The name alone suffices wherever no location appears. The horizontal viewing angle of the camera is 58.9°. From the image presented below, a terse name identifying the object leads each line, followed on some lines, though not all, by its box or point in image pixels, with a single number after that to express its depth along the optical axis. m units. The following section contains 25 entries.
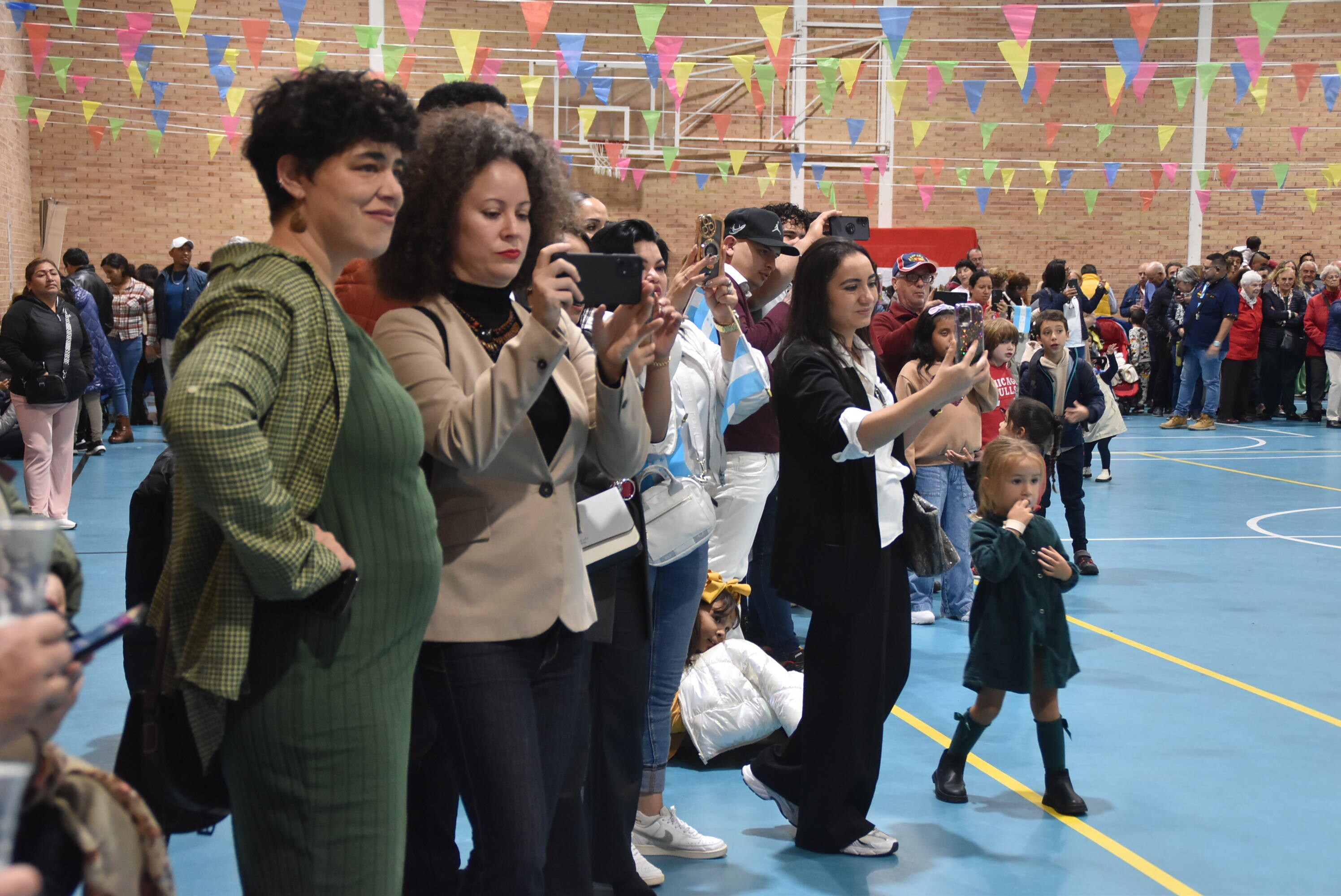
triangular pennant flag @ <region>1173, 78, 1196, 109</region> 12.24
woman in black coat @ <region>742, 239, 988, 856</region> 3.11
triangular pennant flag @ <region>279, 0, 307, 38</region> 9.80
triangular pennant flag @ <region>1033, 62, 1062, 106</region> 12.25
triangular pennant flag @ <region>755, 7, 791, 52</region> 10.28
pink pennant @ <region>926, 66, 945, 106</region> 12.63
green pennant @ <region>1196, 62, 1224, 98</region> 12.07
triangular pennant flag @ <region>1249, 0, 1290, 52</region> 9.30
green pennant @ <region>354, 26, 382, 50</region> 10.89
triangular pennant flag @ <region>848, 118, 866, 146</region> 15.17
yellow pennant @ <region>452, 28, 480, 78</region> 10.58
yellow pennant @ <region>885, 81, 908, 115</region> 13.12
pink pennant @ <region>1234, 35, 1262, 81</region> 11.65
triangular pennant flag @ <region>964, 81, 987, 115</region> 13.18
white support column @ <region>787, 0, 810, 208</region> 16.58
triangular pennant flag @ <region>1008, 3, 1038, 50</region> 10.28
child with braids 3.57
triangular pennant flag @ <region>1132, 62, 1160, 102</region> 12.47
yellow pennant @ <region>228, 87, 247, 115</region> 14.30
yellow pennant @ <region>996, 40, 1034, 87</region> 11.36
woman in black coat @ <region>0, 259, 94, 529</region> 7.83
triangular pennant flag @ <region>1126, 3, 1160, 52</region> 10.03
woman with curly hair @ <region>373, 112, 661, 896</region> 1.92
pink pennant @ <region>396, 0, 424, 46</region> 10.30
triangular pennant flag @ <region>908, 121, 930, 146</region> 15.11
